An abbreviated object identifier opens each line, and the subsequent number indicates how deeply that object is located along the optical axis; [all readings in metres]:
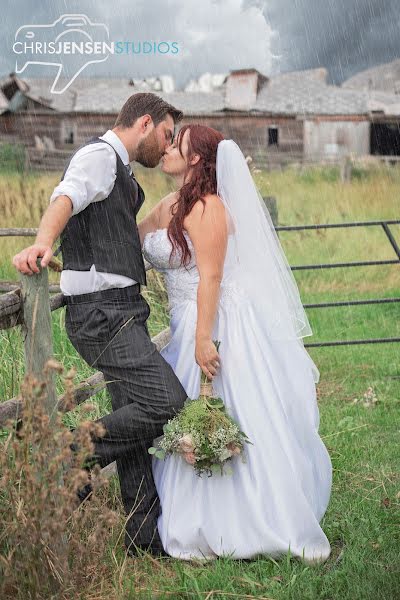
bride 3.81
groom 3.57
